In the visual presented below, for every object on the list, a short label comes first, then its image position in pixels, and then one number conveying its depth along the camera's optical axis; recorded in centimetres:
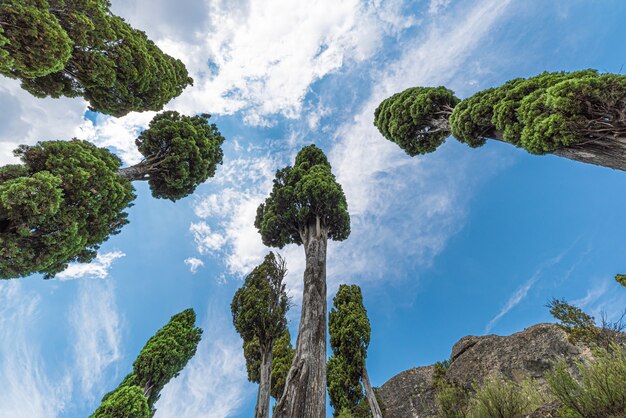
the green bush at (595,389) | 470
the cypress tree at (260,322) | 992
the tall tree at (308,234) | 603
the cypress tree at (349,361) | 1113
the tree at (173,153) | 910
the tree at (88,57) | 488
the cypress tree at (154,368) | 817
